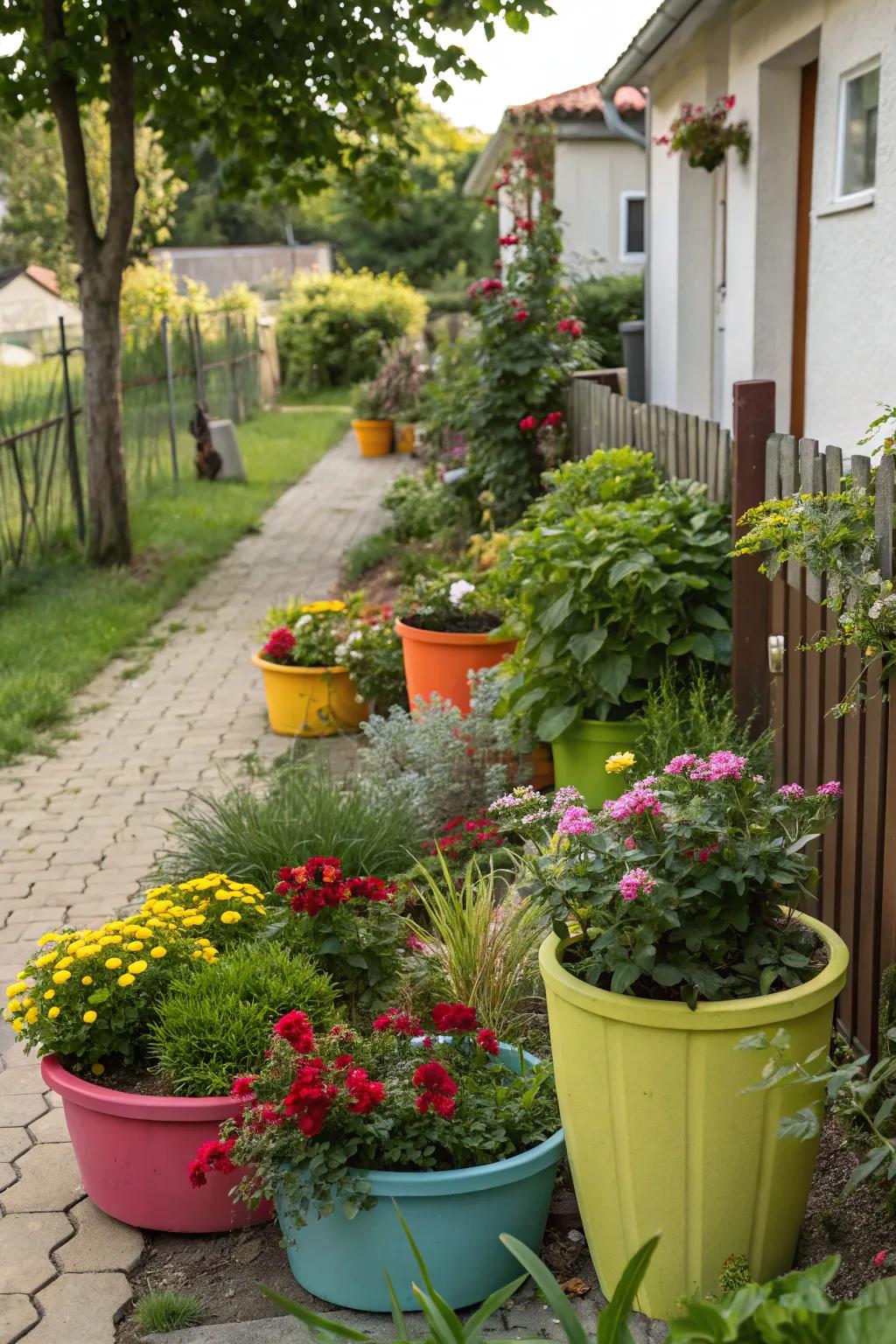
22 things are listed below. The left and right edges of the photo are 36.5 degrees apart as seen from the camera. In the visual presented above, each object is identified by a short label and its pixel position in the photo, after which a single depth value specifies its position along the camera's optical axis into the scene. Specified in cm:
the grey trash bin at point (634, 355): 1177
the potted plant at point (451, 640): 612
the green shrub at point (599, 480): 567
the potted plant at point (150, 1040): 300
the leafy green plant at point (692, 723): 411
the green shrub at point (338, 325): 2777
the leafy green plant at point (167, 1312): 271
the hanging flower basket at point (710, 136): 793
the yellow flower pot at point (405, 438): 1938
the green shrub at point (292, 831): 439
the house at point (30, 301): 2691
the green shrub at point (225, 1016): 307
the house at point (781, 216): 606
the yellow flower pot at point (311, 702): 695
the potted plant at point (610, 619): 475
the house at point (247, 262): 4056
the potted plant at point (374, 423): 1939
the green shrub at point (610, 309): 1477
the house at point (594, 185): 1700
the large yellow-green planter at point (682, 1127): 245
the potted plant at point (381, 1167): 264
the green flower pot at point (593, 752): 472
